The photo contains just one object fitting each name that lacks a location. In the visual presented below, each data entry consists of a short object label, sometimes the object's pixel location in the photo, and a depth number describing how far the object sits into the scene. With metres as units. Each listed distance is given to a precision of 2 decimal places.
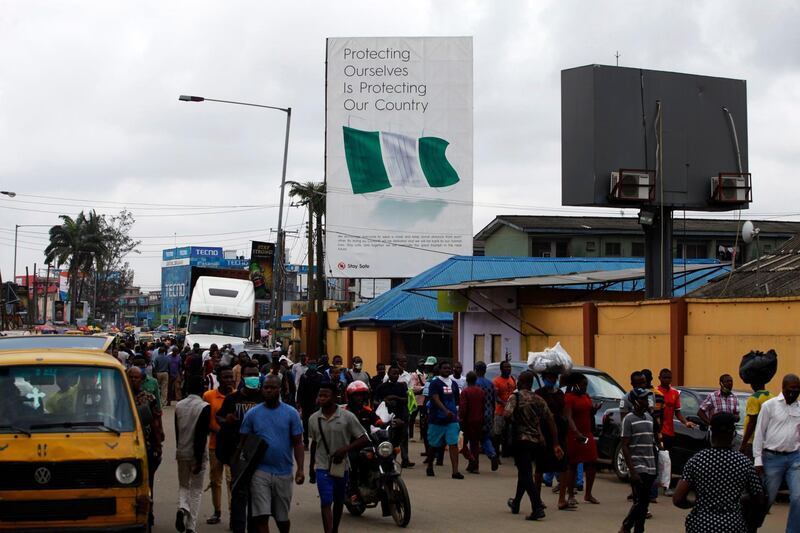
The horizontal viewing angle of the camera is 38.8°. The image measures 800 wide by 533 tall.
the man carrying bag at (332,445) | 11.23
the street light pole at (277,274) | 39.85
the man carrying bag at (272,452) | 9.91
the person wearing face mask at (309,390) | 20.97
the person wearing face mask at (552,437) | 13.71
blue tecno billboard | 166.88
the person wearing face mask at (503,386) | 18.98
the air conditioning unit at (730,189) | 28.47
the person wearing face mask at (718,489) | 7.12
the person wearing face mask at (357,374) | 21.45
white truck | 43.69
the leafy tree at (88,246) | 90.19
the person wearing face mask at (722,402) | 15.41
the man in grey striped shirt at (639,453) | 11.57
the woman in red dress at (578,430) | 14.47
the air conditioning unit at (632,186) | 27.47
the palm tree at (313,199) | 52.88
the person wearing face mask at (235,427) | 10.79
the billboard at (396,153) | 47.66
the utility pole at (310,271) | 54.81
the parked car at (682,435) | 16.50
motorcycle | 12.71
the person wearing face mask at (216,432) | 12.46
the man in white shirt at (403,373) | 22.27
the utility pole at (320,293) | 47.81
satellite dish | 28.23
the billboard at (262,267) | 55.91
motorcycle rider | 12.72
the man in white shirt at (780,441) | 10.56
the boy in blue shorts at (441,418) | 18.23
